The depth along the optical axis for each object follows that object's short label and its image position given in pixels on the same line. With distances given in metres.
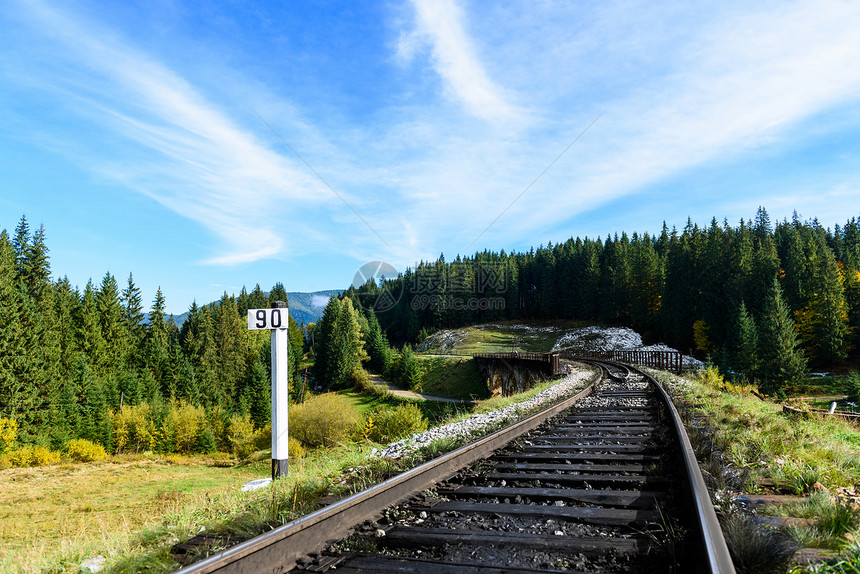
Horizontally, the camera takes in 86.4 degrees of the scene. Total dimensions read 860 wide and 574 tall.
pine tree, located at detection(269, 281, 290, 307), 129.85
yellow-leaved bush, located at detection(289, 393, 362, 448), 36.56
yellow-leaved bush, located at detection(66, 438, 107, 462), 40.25
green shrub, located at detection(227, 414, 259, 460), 42.84
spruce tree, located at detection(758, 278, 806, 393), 45.91
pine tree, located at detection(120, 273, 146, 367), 66.84
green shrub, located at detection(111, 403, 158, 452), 47.12
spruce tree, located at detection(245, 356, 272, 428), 57.94
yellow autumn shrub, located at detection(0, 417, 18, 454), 34.74
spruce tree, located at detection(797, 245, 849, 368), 54.94
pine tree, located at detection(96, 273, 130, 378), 55.27
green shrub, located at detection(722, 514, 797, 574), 2.16
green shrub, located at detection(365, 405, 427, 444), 20.06
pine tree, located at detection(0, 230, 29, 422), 37.66
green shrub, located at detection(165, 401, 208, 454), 49.50
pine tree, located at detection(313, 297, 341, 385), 79.99
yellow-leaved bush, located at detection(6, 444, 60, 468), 34.03
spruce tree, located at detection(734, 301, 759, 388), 47.19
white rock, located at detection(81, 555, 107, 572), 2.87
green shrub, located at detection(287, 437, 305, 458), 30.82
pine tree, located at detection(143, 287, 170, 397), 60.87
